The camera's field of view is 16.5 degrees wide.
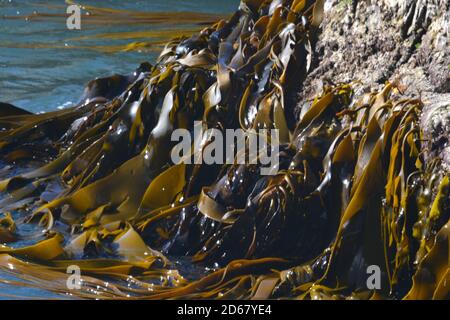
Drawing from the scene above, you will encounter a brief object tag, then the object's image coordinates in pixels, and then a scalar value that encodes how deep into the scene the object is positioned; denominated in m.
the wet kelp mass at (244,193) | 5.12
